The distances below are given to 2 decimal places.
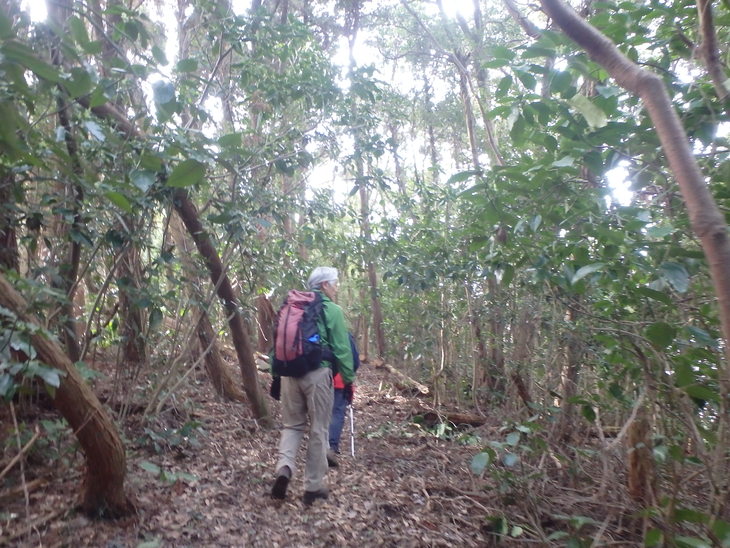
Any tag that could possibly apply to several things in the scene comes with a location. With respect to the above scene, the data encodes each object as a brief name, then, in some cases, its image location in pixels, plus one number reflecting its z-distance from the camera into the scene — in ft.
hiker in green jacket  14.99
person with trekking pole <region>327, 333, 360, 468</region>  19.33
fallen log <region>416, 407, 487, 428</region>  25.40
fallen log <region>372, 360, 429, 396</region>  31.76
